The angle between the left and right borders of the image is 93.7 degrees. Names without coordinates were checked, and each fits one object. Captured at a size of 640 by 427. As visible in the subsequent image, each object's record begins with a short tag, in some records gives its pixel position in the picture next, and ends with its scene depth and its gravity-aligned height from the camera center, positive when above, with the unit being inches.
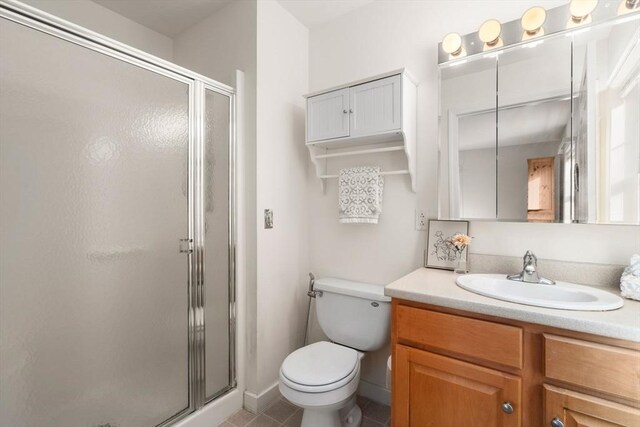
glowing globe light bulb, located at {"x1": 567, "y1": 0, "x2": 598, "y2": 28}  50.1 +33.6
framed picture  62.3 -6.9
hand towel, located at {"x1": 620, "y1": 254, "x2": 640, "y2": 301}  42.5 -10.2
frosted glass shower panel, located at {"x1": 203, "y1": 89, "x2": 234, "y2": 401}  67.4 -8.0
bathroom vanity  34.3 -19.9
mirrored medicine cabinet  48.5 +14.7
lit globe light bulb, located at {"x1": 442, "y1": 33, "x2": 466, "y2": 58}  60.6 +33.7
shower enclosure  43.6 -3.8
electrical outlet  67.8 -2.2
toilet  53.9 -30.4
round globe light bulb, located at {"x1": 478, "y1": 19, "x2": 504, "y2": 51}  57.4 +34.2
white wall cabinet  62.8 +20.8
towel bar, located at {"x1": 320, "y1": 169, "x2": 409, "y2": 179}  66.8 +8.5
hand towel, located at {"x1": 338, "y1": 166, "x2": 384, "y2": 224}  69.9 +3.7
